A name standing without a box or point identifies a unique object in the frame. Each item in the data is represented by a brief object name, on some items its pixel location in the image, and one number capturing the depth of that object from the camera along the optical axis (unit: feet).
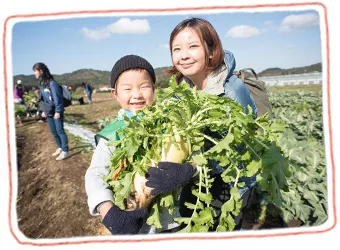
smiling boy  3.64
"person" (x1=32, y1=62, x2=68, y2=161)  10.21
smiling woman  4.38
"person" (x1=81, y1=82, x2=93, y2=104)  26.60
